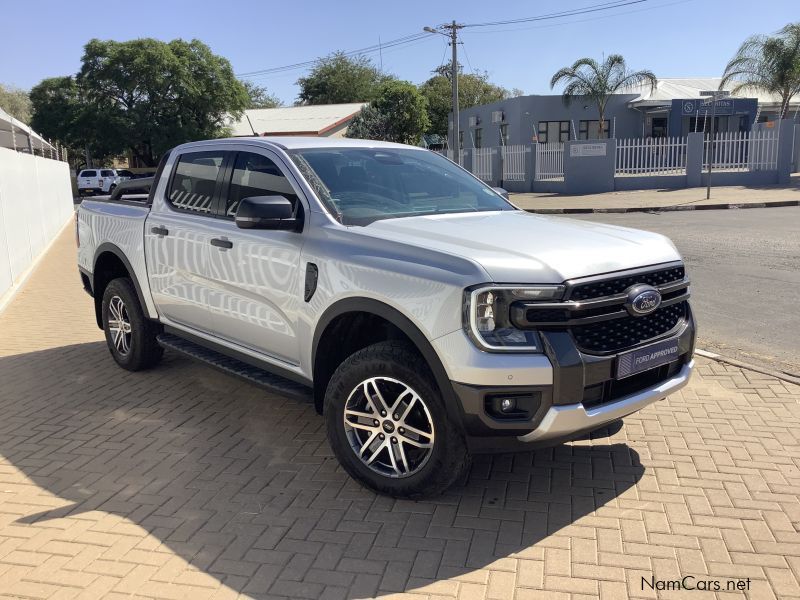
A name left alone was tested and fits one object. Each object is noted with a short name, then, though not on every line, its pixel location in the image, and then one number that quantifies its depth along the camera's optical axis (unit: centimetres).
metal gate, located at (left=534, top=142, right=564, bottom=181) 2795
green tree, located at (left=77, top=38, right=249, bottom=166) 4591
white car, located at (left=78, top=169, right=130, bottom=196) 4191
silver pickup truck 327
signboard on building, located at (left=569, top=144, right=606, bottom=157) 2667
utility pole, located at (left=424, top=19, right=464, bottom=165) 2989
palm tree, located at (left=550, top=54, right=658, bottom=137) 3491
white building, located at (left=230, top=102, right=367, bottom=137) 4625
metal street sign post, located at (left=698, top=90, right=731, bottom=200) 2145
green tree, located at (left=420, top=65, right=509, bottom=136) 6103
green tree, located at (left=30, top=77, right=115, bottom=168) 4662
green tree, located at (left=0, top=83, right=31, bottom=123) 6771
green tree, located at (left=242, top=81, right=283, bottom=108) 8412
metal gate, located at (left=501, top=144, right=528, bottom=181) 2952
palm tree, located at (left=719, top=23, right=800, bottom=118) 3191
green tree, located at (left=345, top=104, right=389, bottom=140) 4503
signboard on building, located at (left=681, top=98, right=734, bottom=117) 3064
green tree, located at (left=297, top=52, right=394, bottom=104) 6925
